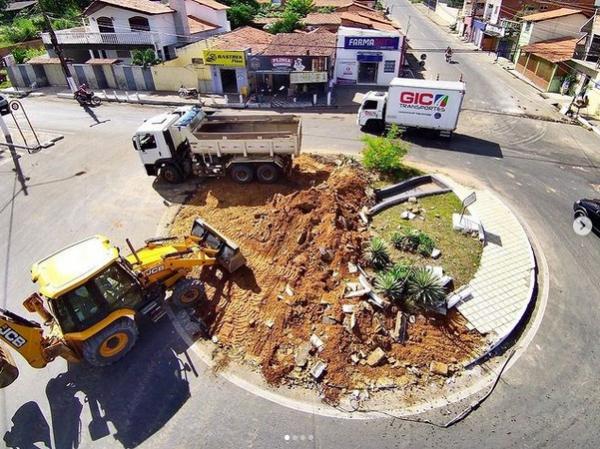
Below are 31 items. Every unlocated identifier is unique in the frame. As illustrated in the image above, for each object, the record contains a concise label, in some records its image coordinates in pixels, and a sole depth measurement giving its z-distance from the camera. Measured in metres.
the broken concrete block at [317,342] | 9.09
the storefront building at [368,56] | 28.20
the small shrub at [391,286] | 10.08
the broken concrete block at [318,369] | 8.66
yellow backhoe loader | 7.82
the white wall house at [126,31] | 29.84
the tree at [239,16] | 43.84
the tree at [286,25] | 38.97
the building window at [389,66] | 28.91
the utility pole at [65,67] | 25.93
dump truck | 15.49
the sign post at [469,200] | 12.22
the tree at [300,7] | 48.81
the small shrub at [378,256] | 11.29
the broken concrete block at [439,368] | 8.87
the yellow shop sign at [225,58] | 26.02
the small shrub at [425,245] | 11.96
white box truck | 19.53
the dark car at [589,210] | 13.46
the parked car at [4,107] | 24.91
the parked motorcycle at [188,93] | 27.80
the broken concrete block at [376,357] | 8.90
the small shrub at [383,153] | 15.87
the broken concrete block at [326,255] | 11.15
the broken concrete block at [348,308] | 9.70
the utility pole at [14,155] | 17.23
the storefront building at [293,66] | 26.25
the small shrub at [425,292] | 9.96
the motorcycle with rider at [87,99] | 26.52
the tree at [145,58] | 29.41
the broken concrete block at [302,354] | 8.92
